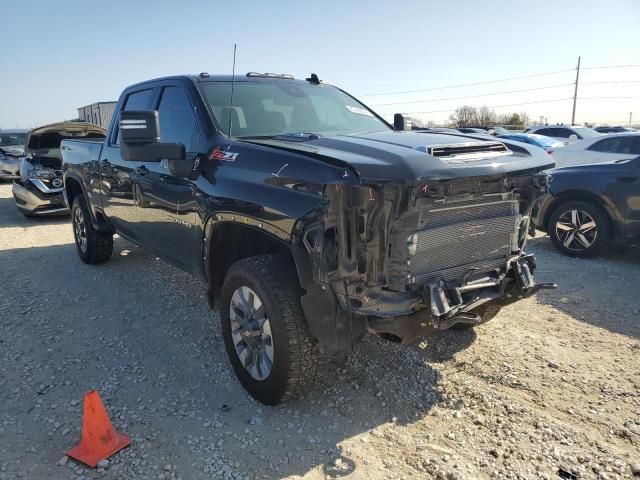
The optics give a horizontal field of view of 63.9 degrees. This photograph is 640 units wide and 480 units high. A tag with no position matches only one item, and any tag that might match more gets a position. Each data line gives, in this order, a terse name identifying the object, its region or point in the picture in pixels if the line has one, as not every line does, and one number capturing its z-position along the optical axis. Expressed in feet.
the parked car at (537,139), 48.61
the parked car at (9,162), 48.62
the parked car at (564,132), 60.73
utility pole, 145.48
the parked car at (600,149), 30.93
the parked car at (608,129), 73.11
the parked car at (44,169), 31.71
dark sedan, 19.75
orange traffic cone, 8.80
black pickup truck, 8.62
